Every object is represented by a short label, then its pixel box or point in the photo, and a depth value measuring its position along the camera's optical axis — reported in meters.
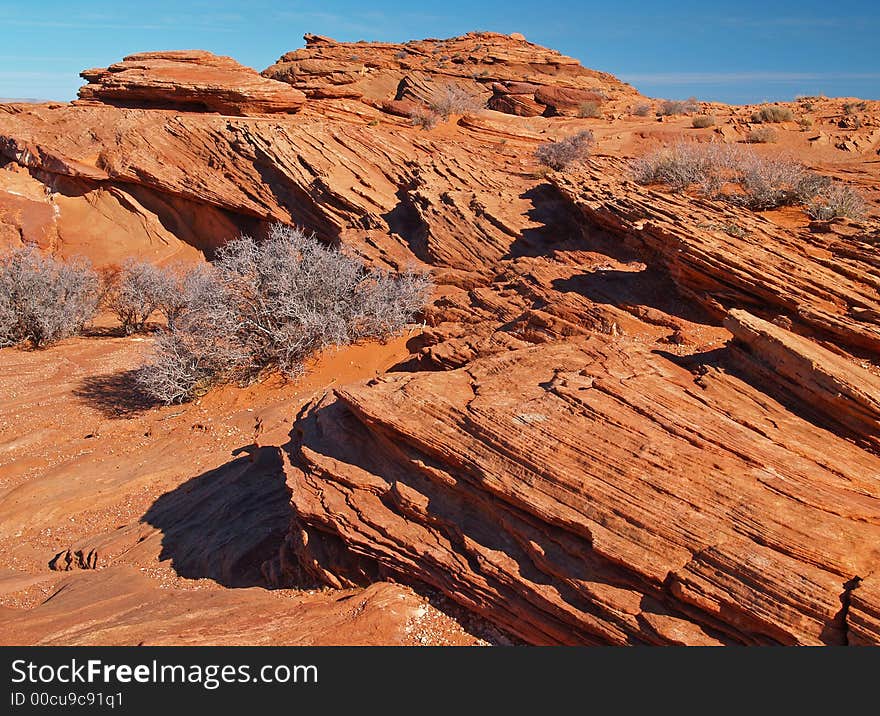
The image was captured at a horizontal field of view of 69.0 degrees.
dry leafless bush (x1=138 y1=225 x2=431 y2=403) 11.06
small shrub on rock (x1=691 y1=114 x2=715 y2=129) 23.45
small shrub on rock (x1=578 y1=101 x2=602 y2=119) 27.58
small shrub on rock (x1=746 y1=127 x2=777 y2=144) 20.28
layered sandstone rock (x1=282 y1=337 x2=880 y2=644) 3.74
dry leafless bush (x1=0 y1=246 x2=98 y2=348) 14.38
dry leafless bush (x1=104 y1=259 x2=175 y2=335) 15.62
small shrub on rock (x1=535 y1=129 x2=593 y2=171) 17.72
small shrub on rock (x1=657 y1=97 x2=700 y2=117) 28.19
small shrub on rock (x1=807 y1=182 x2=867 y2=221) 9.87
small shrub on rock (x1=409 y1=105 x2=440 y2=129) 22.89
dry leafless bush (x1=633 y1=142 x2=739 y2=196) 13.06
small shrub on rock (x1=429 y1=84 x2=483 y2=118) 24.23
